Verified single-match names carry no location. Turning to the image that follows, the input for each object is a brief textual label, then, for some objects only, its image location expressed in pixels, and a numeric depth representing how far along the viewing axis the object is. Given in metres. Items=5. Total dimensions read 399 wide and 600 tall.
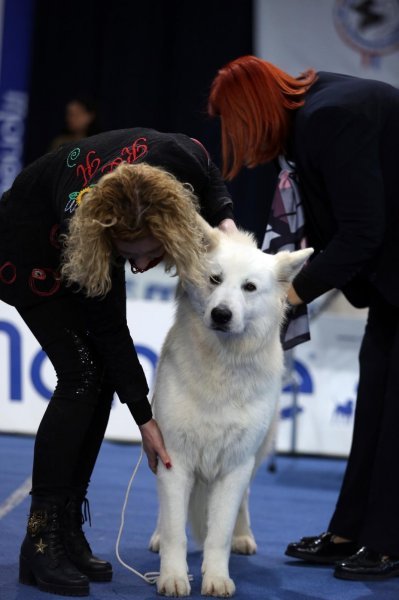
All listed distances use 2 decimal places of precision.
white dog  5.69
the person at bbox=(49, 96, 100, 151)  14.59
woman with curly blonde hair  5.23
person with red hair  5.86
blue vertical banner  15.28
